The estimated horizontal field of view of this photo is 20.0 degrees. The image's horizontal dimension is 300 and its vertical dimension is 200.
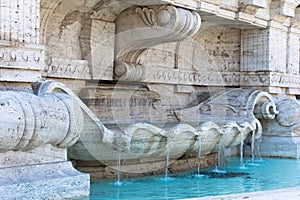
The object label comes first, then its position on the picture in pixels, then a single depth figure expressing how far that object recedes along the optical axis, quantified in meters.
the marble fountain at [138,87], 6.64
